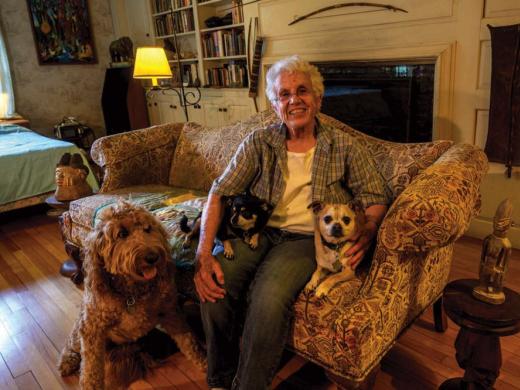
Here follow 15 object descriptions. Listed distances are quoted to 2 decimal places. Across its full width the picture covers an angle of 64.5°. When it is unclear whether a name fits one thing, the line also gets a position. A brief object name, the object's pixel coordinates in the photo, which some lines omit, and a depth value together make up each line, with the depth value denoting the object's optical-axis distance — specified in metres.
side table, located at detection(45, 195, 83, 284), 2.38
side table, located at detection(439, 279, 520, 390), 1.12
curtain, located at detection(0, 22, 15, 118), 4.99
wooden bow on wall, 2.66
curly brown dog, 1.30
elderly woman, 1.24
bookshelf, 4.16
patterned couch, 1.11
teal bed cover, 3.24
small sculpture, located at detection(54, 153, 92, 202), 2.38
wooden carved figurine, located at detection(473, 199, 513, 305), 1.15
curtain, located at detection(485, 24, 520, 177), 2.16
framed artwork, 5.19
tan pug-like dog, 1.26
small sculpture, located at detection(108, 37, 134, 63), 5.47
